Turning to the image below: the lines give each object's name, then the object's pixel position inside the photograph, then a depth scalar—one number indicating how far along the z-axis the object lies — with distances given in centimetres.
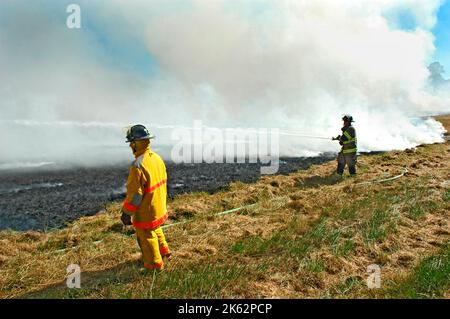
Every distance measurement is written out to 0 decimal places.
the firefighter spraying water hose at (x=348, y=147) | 1270
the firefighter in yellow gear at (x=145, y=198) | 461
